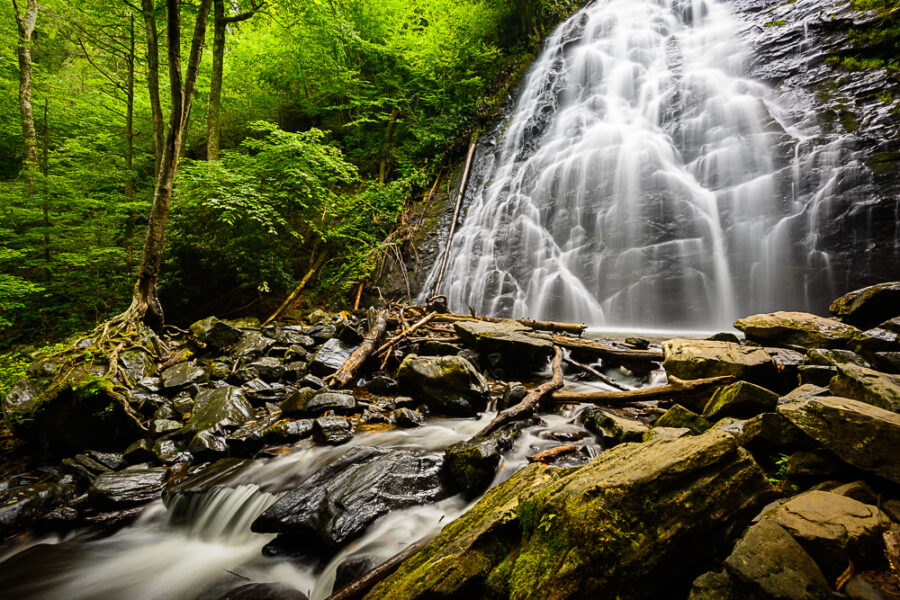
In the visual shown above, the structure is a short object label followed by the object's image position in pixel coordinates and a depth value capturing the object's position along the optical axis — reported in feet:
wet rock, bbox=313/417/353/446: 12.87
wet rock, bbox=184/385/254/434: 13.51
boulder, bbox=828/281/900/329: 13.92
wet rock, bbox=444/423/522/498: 9.78
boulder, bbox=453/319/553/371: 18.31
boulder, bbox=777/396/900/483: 5.28
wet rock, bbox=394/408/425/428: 13.93
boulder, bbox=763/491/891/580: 4.19
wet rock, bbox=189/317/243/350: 20.45
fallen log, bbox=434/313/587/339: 22.20
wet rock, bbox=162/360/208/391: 16.24
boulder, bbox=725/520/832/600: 3.77
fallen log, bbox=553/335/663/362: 16.31
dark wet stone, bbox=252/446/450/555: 8.55
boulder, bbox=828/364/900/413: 6.77
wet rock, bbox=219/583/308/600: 7.38
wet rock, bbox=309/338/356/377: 18.72
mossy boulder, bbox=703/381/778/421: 9.16
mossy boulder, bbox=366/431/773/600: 4.48
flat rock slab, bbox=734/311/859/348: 13.58
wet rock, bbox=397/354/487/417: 14.76
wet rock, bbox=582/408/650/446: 10.16
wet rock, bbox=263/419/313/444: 13.09
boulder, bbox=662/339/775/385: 11.34
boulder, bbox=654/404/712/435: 9.37
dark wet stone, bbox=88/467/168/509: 10.38
